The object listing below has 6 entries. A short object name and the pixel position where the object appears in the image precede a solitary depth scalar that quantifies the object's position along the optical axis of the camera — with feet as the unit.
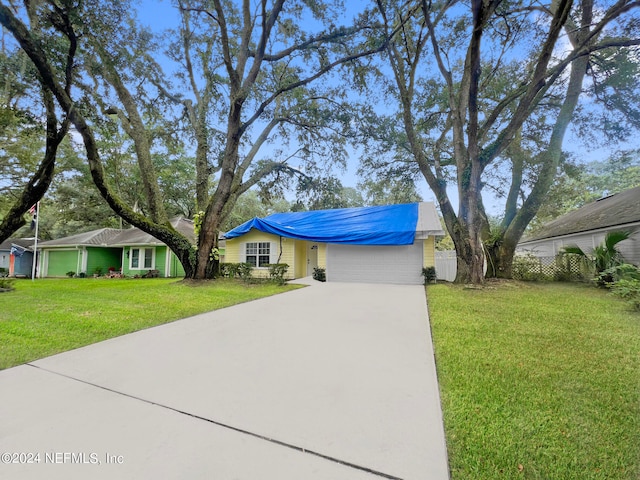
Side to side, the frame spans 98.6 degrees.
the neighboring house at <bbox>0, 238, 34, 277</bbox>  59.26
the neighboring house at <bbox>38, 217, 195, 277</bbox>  52.24
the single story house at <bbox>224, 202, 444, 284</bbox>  33.09
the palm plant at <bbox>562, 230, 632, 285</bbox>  26.00
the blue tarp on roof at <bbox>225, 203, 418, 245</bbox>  32.22
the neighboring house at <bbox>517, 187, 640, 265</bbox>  30.42
